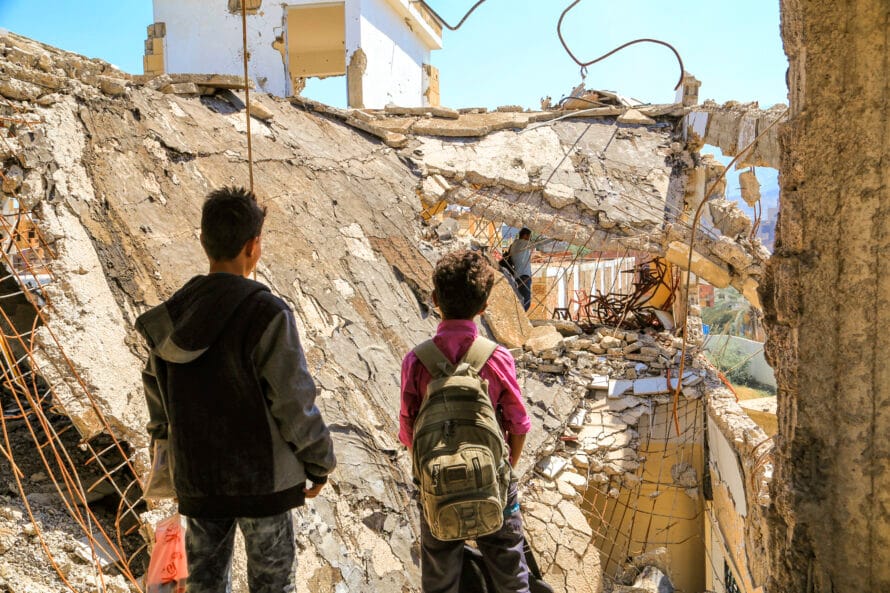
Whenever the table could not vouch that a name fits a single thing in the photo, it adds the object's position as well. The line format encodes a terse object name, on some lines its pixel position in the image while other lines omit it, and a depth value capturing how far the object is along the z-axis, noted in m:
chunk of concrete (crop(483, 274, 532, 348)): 5.97
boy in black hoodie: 1.74
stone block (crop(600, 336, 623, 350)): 7.02
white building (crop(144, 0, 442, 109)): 12.80
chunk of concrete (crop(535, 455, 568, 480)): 4.99
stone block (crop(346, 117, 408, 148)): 6.75
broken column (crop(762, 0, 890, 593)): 1.72
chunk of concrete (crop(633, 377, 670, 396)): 6.38
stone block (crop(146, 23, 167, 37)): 13.63
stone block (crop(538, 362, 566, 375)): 6.22
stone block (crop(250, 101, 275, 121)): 5.87
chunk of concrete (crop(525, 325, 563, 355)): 6.32
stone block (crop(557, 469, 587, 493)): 5.10
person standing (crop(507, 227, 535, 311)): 7.75
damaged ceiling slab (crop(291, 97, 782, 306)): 6.16
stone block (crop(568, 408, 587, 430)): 5.74
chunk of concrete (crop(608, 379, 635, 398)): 6.26
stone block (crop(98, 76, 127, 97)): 4.71
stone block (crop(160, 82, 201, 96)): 5.47
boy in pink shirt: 2.14
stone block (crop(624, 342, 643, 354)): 7.03
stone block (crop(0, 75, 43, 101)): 3.99
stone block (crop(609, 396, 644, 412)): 6.14
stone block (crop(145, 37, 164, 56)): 13.73
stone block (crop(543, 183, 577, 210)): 6.66
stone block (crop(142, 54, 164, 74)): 13.89
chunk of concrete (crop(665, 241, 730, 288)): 5.99
